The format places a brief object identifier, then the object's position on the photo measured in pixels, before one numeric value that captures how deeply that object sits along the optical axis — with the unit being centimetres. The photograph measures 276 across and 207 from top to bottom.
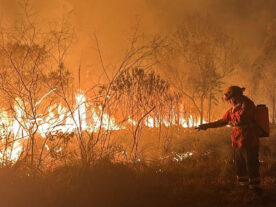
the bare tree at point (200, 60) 1716
